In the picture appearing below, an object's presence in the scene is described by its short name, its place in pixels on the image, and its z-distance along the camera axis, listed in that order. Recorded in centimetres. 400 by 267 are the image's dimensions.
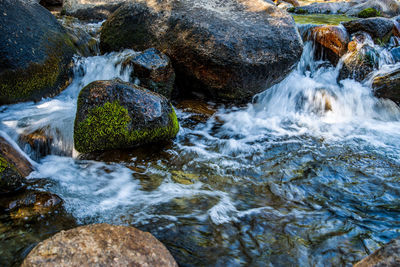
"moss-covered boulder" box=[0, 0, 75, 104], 497
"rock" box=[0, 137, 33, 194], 325
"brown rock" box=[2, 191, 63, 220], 298
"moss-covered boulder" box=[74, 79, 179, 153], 424
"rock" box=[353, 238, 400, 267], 166
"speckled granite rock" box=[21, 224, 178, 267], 191
